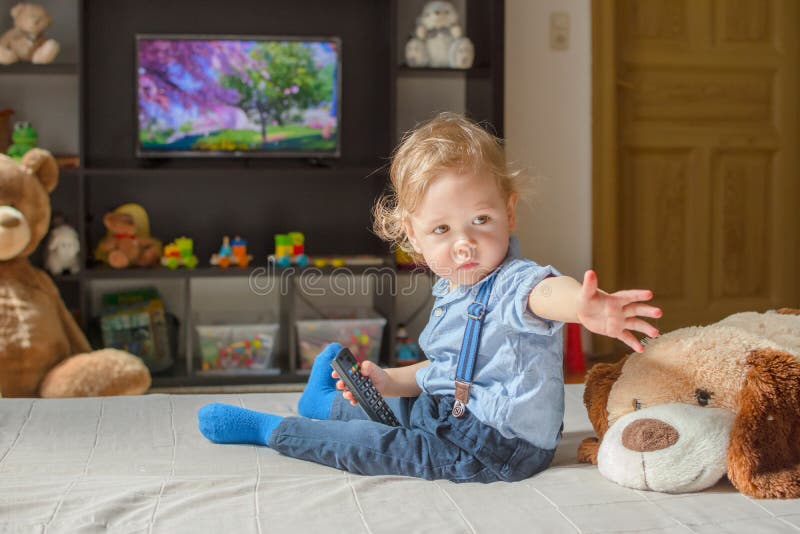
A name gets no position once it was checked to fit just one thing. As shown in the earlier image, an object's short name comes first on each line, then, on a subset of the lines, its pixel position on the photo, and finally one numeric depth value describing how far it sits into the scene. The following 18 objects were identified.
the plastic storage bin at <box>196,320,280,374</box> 3.20
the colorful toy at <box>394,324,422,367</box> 3.30
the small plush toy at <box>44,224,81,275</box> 3.14
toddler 1.35
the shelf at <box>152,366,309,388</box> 3.14
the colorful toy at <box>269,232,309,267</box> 3.21
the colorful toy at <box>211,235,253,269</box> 3.22
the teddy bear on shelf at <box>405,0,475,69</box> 3.29
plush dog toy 1.21
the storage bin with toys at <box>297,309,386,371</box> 3.22
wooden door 3.72
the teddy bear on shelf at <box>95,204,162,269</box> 3.13
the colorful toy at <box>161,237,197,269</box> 3.17
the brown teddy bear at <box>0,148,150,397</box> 2.57
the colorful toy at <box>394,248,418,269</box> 3.31
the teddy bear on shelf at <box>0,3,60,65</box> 3.11
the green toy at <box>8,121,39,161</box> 3.15
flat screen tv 3.24
